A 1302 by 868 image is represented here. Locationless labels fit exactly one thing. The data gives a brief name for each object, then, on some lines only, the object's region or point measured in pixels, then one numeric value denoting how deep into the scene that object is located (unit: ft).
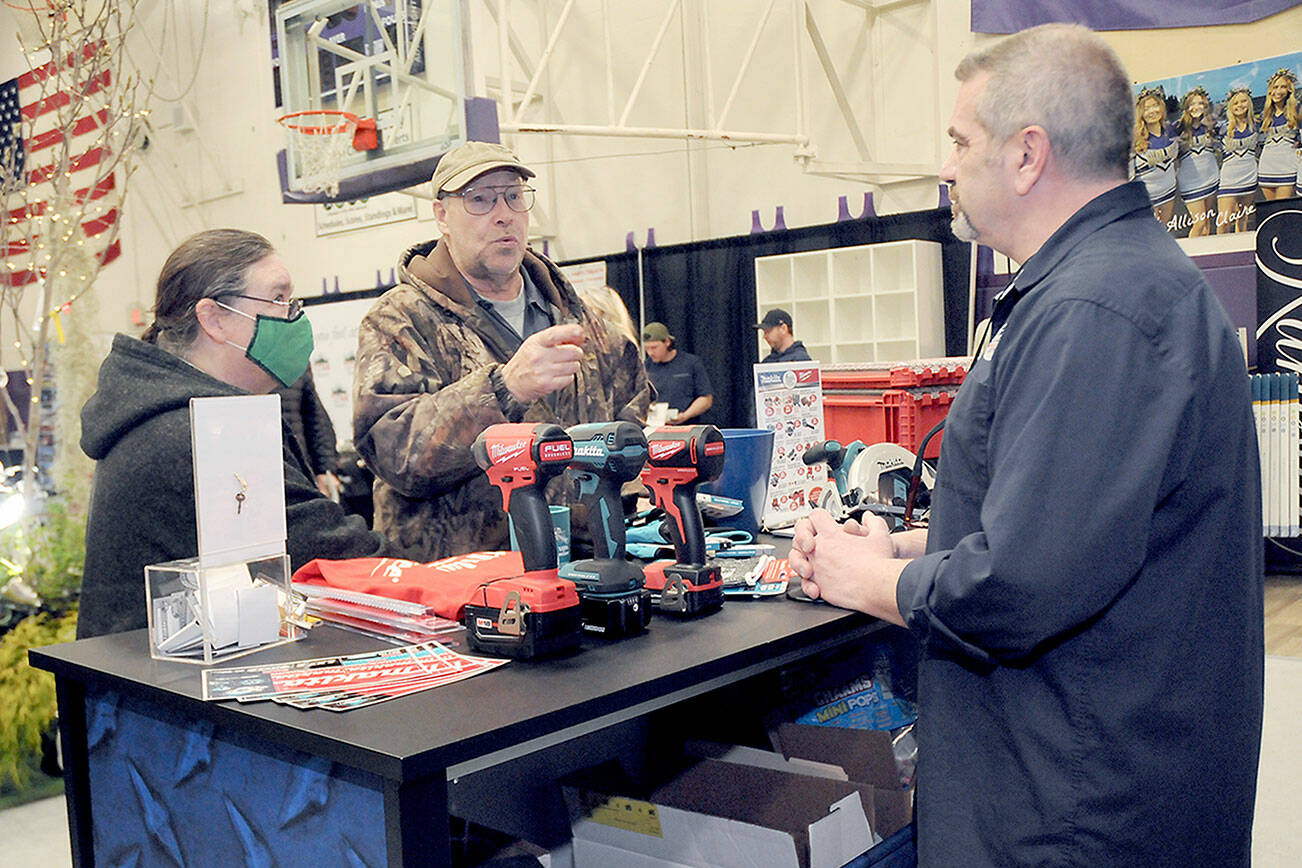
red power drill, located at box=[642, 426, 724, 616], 4.88
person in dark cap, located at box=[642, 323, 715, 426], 25.07
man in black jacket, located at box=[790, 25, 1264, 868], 3.54
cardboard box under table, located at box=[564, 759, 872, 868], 5.00
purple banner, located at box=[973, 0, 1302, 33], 18.98
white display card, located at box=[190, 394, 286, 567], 4.50
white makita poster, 7.14
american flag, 14.32
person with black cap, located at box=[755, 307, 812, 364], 23.66
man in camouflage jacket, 6.15
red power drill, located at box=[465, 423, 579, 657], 4.14
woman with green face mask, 5.50
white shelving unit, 22.79
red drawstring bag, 4.80
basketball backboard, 18.24
